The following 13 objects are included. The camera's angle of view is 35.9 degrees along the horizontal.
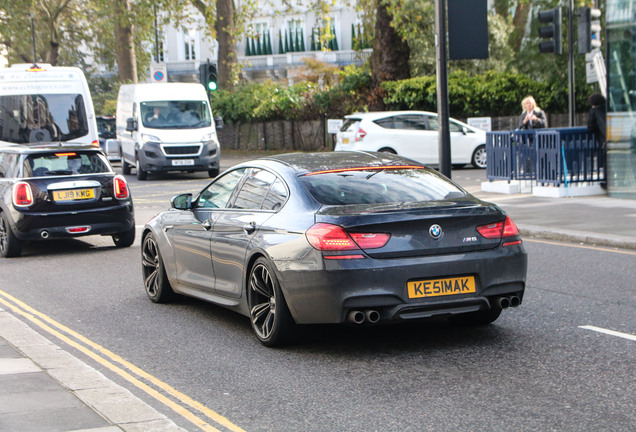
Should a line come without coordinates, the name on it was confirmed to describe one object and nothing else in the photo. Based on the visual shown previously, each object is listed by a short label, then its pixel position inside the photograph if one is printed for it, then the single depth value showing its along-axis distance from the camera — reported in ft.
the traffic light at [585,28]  61.36
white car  89.40
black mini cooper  42.29
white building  249.34
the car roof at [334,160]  24.32
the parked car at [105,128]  131.42
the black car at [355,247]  21.07
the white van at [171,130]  92.32
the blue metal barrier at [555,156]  57.93
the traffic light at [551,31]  61.52
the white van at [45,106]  73.61
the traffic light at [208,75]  96.89
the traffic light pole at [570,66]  65.10
